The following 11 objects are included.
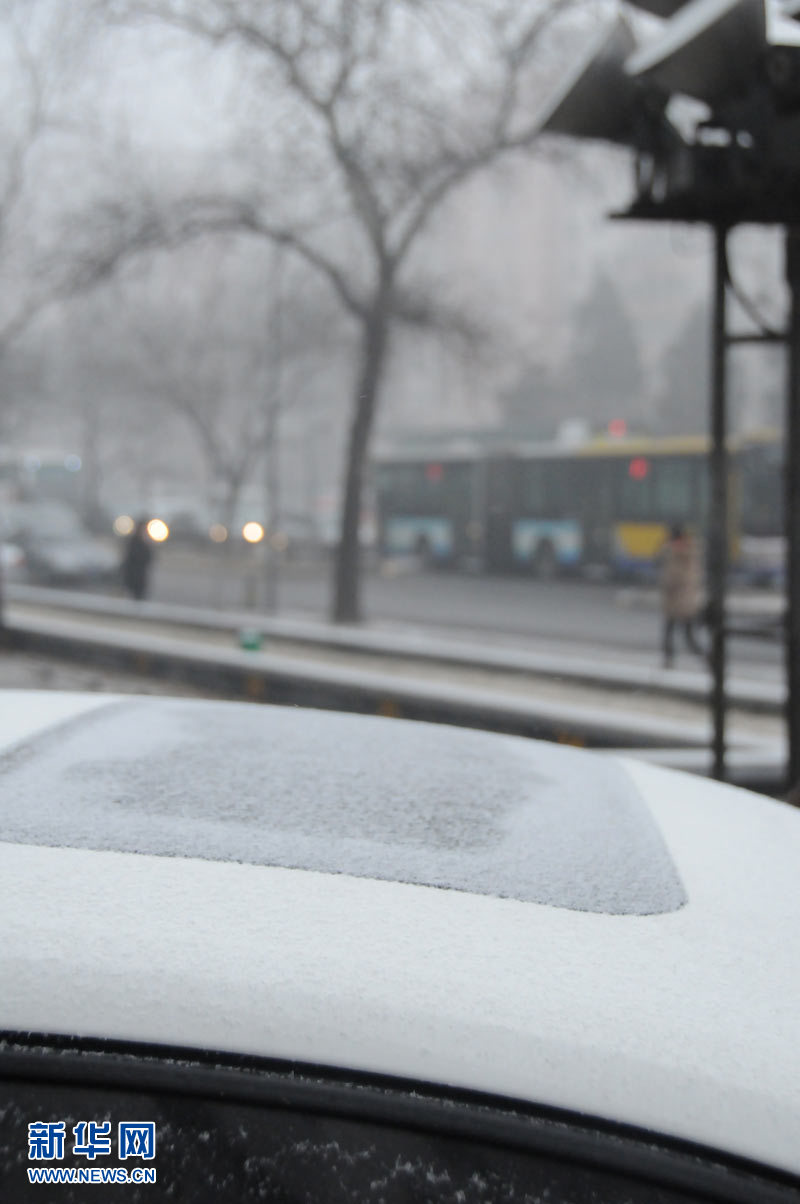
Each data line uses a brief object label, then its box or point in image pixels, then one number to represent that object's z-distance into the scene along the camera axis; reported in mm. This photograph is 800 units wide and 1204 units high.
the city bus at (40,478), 60531
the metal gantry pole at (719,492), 6418
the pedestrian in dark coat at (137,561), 25562
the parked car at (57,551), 36219
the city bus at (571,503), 33406
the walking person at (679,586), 19281
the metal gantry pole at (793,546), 6348
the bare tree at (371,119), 18734
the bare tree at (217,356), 41500
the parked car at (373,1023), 1364
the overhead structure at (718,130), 5477
